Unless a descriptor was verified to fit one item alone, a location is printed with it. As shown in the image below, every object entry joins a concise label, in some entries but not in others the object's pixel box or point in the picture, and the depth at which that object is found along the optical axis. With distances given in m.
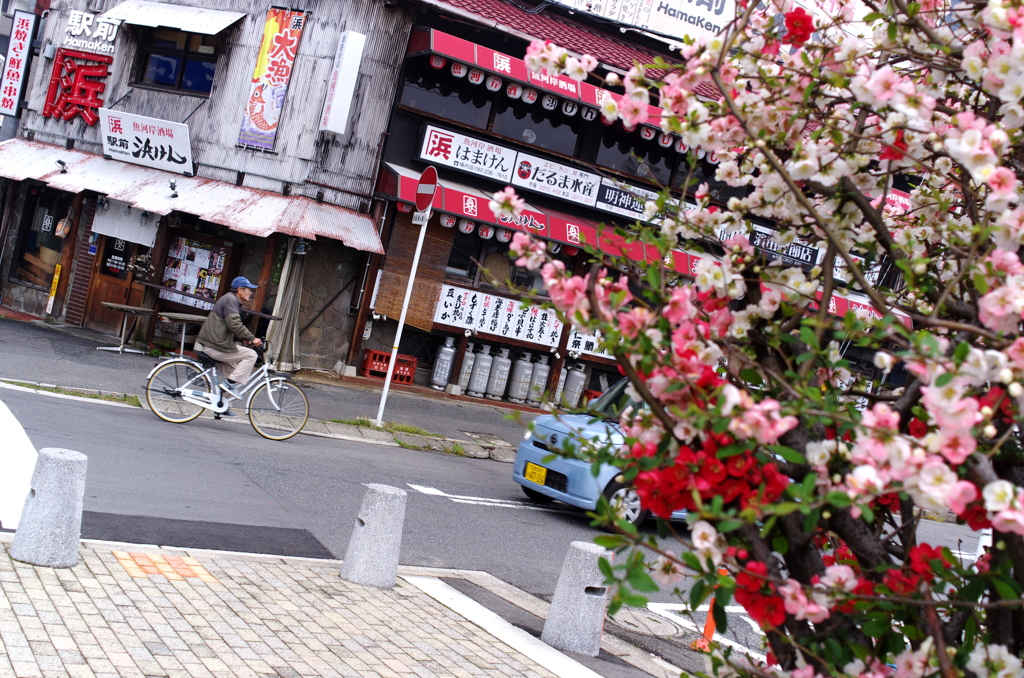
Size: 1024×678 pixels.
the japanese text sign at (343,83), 15.86
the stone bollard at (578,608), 6.52
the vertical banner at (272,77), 16.64
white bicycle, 11.30
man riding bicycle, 11.27
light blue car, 10.30
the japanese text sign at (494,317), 17.95
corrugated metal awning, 15.66
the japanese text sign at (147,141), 17.20
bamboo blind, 17.33
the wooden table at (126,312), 15.45
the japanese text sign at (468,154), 17.33
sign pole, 13.21
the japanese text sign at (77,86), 18.86
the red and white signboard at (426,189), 13.17
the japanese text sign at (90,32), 18.72
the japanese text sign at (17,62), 20.00
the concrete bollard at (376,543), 6.66
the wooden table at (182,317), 14.14
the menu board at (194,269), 17.44
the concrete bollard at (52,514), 5.46
